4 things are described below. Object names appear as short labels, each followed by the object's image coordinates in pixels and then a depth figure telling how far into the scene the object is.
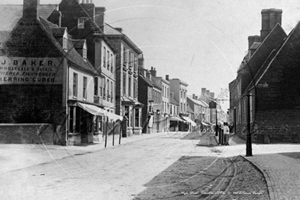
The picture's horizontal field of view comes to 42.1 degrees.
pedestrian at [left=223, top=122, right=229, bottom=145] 23.34
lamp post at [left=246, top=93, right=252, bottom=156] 15.29
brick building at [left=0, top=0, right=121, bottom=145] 21.14
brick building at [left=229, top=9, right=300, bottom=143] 26.14
